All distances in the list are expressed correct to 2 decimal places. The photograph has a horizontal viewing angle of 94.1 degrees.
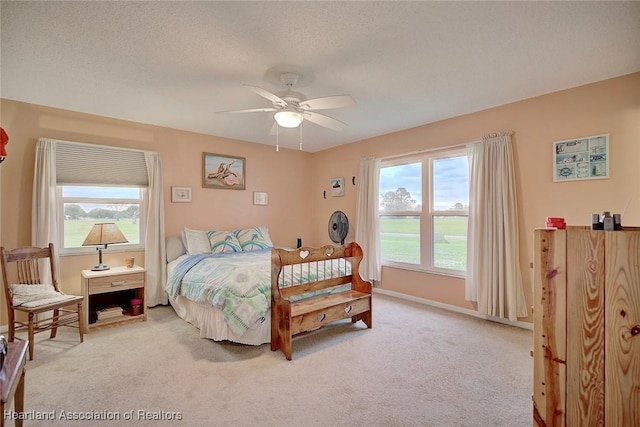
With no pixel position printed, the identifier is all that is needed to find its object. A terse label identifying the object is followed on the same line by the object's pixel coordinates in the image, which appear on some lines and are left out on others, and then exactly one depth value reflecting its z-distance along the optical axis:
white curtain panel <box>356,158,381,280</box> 4.54
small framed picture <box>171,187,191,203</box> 4.22
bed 2.63
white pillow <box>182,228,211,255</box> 4.01
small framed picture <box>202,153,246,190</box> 4.53
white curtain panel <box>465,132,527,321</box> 3.17
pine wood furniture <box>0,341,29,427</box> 1.15
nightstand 3.09
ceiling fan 2.37
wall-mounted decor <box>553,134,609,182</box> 2.70
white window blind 3.40
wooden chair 2.60
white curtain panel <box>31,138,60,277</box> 3.17
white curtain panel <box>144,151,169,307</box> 3.87
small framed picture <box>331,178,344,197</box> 5.21
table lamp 3.19
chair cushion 2.62
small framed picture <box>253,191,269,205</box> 5.06
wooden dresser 1.02
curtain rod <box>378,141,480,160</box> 3.67
